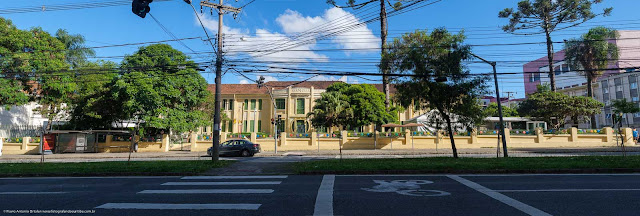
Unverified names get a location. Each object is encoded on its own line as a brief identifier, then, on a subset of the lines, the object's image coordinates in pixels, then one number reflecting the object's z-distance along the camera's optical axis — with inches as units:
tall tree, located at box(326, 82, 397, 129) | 1411.2
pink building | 2287.2
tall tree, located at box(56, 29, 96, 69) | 1358.3
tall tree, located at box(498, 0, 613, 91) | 1263.5
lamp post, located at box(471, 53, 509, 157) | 697.6
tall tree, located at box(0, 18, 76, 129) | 970.1
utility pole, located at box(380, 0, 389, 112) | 1106.7
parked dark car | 893.2
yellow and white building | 1828.2
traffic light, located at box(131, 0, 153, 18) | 295.3
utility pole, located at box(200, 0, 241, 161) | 570.9
